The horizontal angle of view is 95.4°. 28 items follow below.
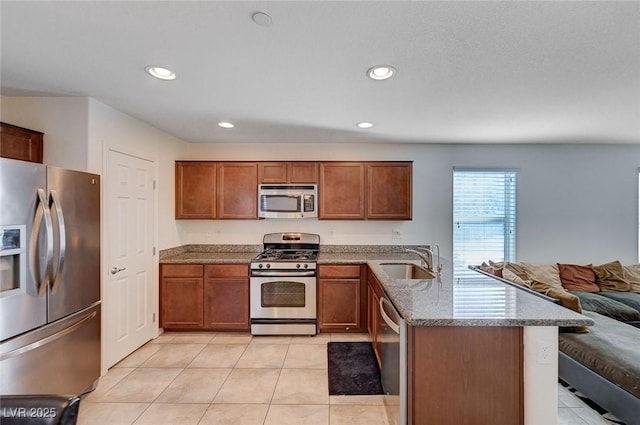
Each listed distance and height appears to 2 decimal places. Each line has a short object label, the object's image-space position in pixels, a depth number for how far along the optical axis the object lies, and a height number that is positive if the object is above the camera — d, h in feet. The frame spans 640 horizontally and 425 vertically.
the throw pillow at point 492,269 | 10.89 -2.22
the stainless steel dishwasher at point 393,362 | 5.09 -3.06
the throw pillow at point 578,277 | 11.85 -2.70
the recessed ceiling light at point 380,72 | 6.40 +3.18
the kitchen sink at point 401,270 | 10.00 -2.02
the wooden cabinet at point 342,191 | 12.59 +0.91
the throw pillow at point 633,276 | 11.74 -2.60
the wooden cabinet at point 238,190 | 12.66 +0.94
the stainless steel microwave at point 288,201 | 12.48 +0.46
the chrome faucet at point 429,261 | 8.62 -1.48
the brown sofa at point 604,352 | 6.07 -3.32
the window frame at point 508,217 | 13.69 -0.20
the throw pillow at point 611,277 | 11.78 -2.66
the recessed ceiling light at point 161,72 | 6.52 +3.20
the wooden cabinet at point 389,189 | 12.51 +0.98
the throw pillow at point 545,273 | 11.59 -2.45
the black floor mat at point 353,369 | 7.93 -4.81
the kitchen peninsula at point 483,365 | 4.84 -2.59
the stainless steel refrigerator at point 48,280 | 5.69 -1.53
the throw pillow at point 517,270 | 11.02 -2.23
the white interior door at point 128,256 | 8.88 -1.49
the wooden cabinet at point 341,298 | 11.41 -3.39
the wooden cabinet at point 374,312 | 8.43 -3.24
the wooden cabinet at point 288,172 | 12.62 +1.72
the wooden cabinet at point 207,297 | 11.49 -3.39
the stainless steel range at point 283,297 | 11.34 -3.33
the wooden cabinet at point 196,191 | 12.61 +0.89
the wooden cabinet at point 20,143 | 7.16 +1.75
